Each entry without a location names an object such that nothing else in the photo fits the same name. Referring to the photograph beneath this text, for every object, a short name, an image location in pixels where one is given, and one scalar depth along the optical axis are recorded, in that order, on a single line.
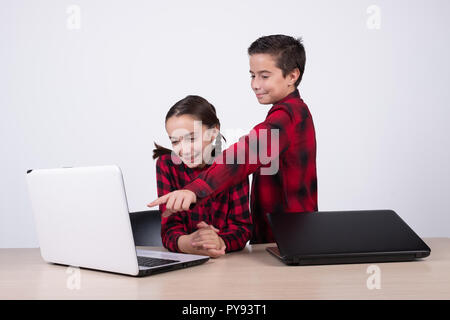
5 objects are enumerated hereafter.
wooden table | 0.82
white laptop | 0.94
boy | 1.33
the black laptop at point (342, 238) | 1.06
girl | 1.49
